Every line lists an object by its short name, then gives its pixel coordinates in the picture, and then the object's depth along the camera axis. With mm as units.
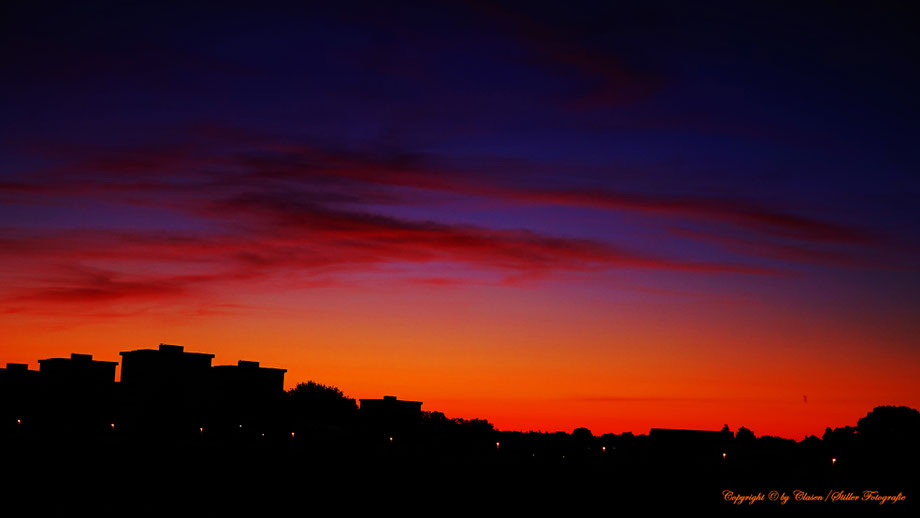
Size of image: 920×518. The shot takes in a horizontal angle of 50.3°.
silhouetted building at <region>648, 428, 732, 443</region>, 86188
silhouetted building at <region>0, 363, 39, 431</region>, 98375
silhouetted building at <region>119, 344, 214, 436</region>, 97375
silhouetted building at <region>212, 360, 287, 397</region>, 103938
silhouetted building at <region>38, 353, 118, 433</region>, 99688
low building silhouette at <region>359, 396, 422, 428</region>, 108562
